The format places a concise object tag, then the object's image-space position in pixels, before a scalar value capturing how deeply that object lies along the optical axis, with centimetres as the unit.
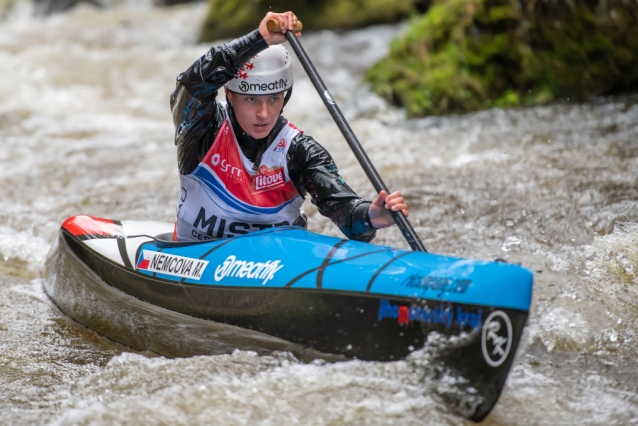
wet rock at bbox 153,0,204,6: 3416
